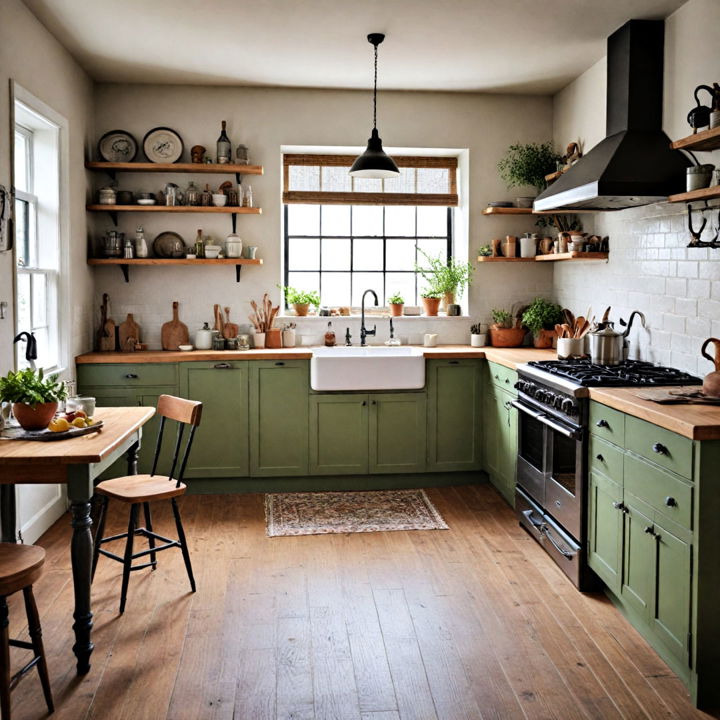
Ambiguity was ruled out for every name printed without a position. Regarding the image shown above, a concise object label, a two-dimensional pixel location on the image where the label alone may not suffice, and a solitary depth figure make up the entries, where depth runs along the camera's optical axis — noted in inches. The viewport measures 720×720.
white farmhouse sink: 216.5
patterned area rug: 189.5
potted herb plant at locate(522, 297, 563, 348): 233.3
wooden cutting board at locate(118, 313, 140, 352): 232.1
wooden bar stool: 98.2
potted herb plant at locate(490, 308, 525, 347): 239.9
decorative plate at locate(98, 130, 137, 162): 230.2
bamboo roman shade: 248.4
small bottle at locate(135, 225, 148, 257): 231.3
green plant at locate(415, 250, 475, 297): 247.0
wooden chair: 142.0
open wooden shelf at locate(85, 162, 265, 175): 223.6
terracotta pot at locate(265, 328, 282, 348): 237.0
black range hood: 159.8
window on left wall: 184.5
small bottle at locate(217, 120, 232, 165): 231.5
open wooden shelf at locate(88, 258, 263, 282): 224.8
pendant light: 195.5
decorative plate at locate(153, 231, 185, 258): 235.9
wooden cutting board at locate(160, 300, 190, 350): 236.8
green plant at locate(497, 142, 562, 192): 236.2
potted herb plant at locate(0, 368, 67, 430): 125.4
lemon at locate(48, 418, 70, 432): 124.8
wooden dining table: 113.0
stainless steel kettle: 177.5
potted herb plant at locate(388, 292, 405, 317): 249.8
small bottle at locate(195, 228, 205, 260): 233.9
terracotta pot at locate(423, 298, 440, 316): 249.3
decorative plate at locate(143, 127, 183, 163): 232.7
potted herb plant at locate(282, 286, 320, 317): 245.3
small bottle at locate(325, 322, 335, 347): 241.6
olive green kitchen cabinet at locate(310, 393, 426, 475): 221.5
